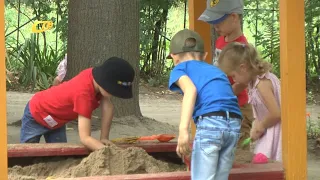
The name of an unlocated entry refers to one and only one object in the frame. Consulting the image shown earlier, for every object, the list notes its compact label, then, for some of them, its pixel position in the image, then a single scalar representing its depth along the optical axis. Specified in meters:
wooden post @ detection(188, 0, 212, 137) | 7.82
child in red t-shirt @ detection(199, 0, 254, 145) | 7.03
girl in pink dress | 6.10
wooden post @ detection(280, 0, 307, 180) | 5.56
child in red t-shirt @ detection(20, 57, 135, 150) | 6.54
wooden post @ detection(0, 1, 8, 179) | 4.99
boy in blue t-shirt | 5.00
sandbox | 5.77
